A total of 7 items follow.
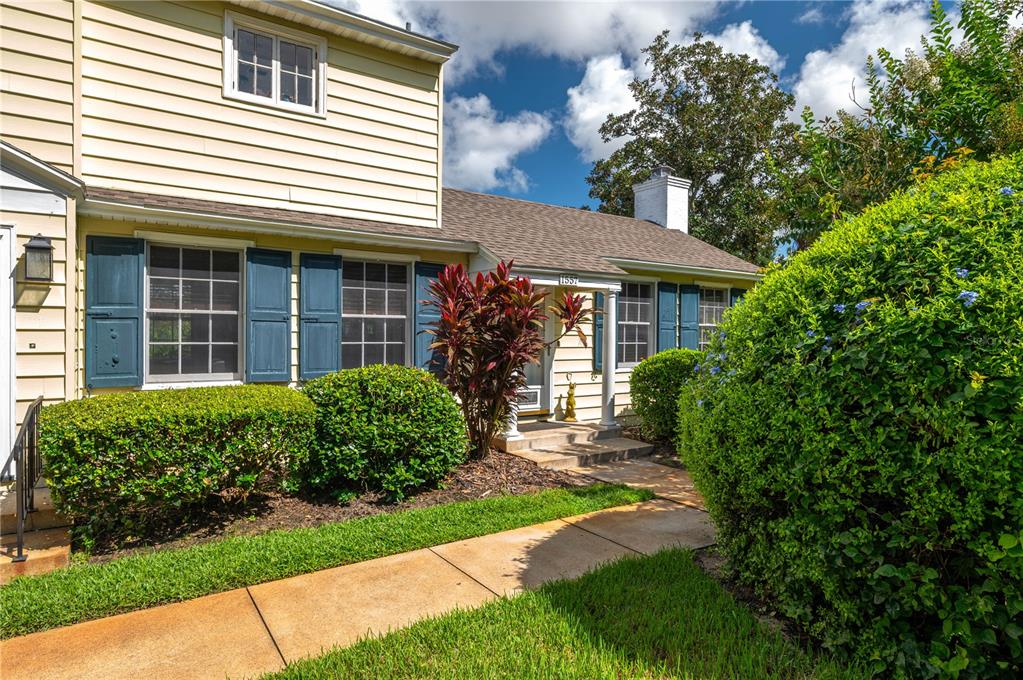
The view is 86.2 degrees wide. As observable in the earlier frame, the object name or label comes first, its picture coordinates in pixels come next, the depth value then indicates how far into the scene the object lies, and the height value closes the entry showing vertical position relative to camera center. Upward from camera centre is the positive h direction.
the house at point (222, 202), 5.11 +1.49
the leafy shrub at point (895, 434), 2.25 -0.43
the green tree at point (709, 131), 22.80 +8.94
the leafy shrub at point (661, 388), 8.16 -0.76
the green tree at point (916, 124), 4.89 +2.12
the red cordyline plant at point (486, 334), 6.32 +0.02
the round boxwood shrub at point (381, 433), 5.23 -0.96
